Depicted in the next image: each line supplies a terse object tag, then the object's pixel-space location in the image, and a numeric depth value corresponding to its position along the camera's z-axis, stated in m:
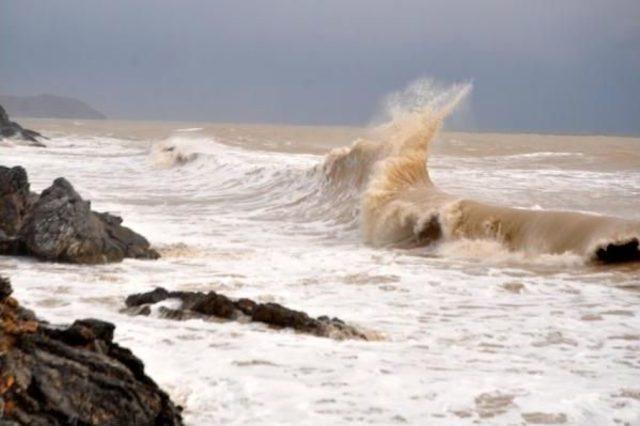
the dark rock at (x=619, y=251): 21.28
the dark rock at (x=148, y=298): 13.80
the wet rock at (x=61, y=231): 18.61
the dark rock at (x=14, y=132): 89.86
